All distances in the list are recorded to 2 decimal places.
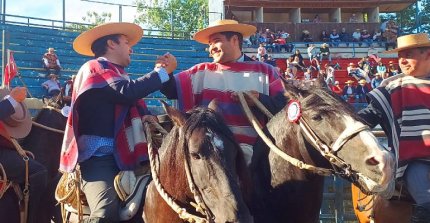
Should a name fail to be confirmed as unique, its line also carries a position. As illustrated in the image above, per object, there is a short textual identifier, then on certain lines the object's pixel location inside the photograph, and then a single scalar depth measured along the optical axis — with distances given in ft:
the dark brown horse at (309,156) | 11.20
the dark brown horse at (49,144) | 19.16
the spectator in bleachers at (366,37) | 98.43
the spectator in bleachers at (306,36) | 100.70
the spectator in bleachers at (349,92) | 65.41
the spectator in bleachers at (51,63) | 57.93
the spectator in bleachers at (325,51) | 83.24
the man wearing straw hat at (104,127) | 12.94
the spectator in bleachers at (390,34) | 94.17
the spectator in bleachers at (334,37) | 98.76
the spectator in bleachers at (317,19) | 110.70
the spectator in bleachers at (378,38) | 97.25
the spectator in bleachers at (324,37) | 101.70
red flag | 26.54
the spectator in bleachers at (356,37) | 99.31
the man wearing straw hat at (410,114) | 14.94
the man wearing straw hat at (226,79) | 15.60
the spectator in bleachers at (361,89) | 65.57
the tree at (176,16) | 145.48
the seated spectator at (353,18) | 113.19
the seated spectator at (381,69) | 72.12
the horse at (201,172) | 9.81
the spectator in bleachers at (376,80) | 68.62
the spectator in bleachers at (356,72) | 74.69
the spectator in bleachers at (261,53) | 69.56
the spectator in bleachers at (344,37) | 100.48
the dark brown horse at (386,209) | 16.17
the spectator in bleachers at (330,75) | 66.44
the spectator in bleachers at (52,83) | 50.06
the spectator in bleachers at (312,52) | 79.68
